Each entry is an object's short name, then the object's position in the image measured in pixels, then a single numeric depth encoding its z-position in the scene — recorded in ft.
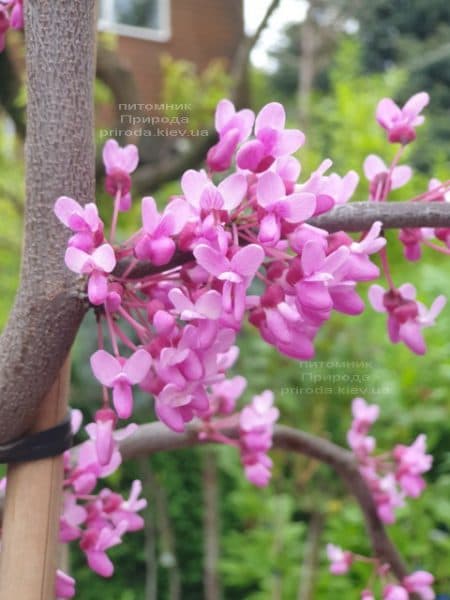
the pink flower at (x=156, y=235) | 1.04
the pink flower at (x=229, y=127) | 1.16
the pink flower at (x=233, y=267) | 0.99
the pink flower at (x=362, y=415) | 2.37
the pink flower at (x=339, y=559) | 2.34
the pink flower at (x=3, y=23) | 1.42
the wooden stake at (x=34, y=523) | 1.15
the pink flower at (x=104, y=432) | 1.15
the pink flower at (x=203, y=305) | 1.02
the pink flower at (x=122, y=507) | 1.52
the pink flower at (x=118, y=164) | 1.30
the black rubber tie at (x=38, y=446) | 1.17
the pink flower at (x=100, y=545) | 1.43
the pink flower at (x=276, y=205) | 1.03
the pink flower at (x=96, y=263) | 1.03
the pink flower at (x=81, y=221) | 1.05
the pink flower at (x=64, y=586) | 1.34
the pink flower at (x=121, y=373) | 1.08
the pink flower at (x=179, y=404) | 1.09
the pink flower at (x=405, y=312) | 1.37
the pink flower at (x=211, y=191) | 1.03
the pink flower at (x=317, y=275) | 1.03
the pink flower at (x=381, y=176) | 1.39
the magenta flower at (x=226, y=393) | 1.84
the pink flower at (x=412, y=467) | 2.27
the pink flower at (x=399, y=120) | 1.45
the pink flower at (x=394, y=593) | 2.03
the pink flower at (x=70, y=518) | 1.42
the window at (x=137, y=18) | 11.04
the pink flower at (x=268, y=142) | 1.08
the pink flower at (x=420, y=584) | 2.13
